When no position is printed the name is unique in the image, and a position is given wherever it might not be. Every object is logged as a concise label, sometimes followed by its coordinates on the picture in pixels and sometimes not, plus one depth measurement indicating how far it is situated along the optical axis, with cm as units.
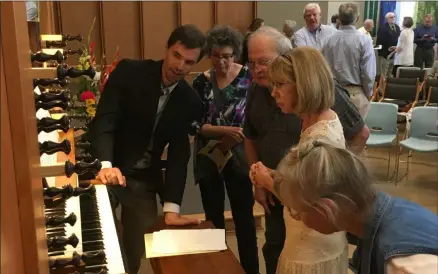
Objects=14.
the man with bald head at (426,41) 990
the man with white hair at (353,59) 505
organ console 57
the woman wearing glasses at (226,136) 282
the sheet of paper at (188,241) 213
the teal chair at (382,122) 518
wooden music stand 199
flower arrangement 322
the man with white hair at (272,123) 225
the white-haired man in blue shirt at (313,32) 540
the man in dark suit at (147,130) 236
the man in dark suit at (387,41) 1003
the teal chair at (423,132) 486
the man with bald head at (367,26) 911
